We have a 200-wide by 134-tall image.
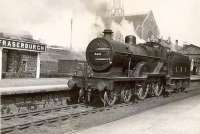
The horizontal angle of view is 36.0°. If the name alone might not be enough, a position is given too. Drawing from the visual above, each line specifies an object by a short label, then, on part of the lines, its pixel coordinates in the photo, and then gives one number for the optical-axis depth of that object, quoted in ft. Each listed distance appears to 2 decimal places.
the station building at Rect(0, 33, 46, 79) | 70.49
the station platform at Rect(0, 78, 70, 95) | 36.11
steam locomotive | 39.73
